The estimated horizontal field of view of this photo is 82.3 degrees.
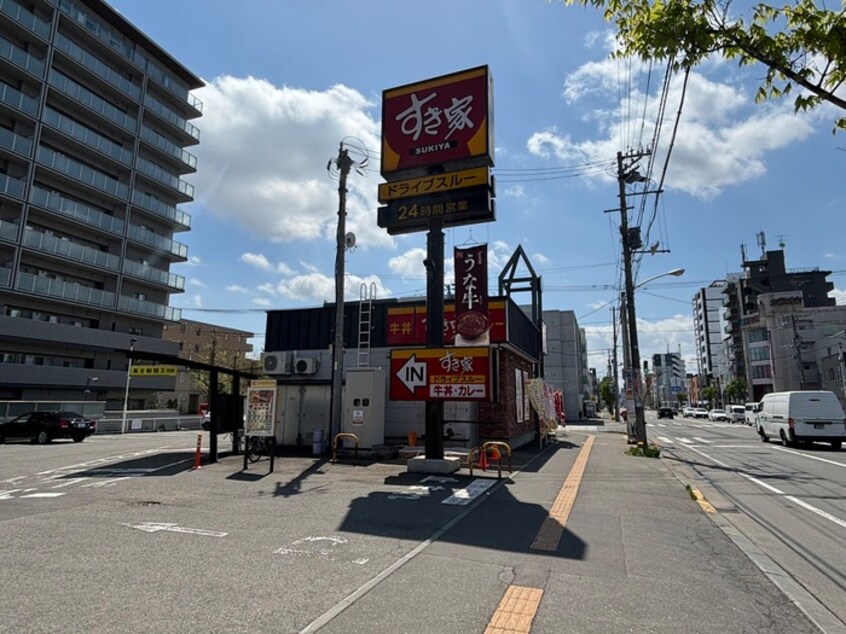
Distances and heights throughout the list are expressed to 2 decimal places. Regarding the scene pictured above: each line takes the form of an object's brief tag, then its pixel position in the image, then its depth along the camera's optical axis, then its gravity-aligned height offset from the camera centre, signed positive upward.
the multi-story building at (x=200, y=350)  60.31 +6.70
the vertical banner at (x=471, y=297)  13.19 +2.79
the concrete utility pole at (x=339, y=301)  16.07 +3.24
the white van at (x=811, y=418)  18.58 -0.73
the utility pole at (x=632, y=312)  20.59 +3.65
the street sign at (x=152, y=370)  38.09 +1.90
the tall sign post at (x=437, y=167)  13.29 +6.51
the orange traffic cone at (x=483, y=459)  12.55 -1.60
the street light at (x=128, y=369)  32.28 +1.83
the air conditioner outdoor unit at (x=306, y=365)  20.34 +1.27
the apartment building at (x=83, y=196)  31.89 +15.09
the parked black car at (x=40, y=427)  22.92 -1.57
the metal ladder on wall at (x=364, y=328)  19.19 +2.70
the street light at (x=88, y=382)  34.92 +0.86
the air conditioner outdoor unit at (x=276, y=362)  20.88 +1.42
